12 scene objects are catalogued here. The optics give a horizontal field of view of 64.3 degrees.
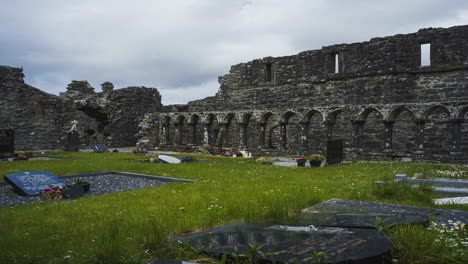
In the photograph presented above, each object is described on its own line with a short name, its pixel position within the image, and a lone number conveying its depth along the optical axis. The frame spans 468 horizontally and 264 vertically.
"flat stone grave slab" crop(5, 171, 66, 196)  8.14
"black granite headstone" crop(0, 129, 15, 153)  18.47
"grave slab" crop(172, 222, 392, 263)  2.97
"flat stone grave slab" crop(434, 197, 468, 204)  6.11
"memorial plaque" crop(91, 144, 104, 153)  22.38
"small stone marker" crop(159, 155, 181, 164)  15.35
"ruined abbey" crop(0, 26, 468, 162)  19.31
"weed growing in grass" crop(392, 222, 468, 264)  2.97
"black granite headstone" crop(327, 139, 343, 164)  15.65
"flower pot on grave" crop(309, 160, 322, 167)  14.57
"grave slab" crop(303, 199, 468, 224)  4.59
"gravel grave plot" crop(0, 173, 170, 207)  7.60
